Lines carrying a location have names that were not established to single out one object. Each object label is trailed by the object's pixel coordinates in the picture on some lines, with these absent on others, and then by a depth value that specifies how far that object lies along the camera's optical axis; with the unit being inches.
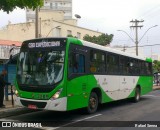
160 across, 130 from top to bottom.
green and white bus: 438.6
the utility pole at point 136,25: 1848.1
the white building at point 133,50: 3409.0
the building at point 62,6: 4404.5
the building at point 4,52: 1349.7
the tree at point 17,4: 408.5
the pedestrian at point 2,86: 541.2
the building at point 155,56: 3818.9
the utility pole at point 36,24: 853.8
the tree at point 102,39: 2095.7
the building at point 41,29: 1915.6
